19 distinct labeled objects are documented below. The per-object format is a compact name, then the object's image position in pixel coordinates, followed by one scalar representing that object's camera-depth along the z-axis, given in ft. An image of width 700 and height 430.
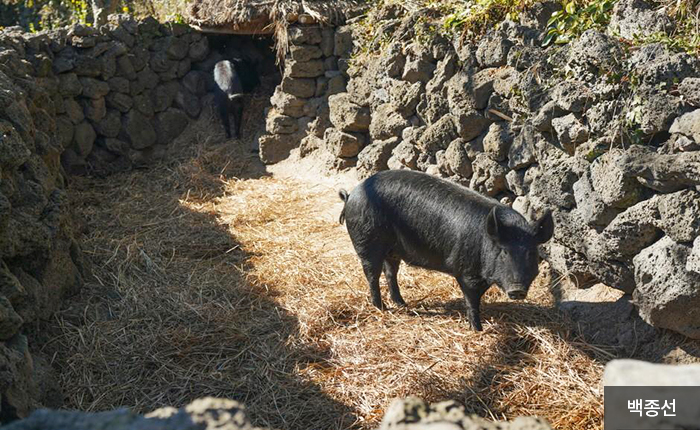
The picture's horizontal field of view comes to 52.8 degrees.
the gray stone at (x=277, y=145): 30.22
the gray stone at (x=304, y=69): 29.14
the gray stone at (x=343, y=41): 28.27
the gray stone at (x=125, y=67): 29.84
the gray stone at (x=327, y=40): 28.84
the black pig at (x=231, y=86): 30.55
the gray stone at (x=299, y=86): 29.50
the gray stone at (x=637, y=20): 15.66
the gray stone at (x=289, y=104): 29.73
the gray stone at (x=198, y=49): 31.94
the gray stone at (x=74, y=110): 28.35
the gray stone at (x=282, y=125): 30.12
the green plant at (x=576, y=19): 17.15
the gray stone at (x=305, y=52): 28.84
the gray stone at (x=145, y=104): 30.71
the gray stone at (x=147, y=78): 30.68
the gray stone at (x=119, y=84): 29.68
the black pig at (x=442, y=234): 14.87
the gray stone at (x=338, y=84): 28.78
